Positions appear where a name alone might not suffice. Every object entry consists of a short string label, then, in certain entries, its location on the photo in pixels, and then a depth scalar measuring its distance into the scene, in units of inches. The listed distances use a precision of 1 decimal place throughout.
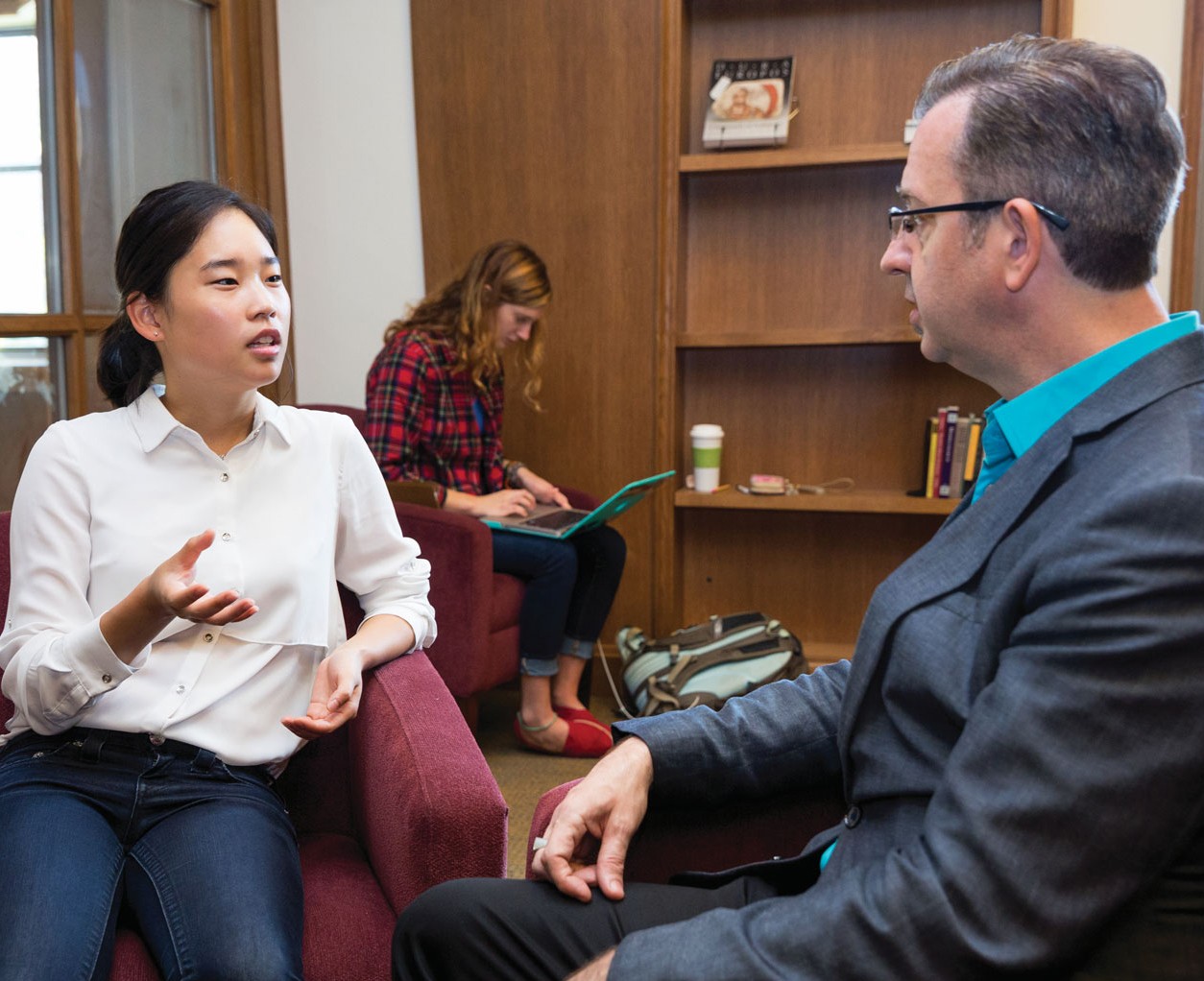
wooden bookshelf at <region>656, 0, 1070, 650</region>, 130.1
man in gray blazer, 30.7
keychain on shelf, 134.8
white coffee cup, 135.0
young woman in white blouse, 45.9
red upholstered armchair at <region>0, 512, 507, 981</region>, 48.4
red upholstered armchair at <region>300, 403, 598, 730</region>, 105.9
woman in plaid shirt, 116.3
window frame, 106.5
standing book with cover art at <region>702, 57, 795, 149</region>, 129.3
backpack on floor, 118.7
